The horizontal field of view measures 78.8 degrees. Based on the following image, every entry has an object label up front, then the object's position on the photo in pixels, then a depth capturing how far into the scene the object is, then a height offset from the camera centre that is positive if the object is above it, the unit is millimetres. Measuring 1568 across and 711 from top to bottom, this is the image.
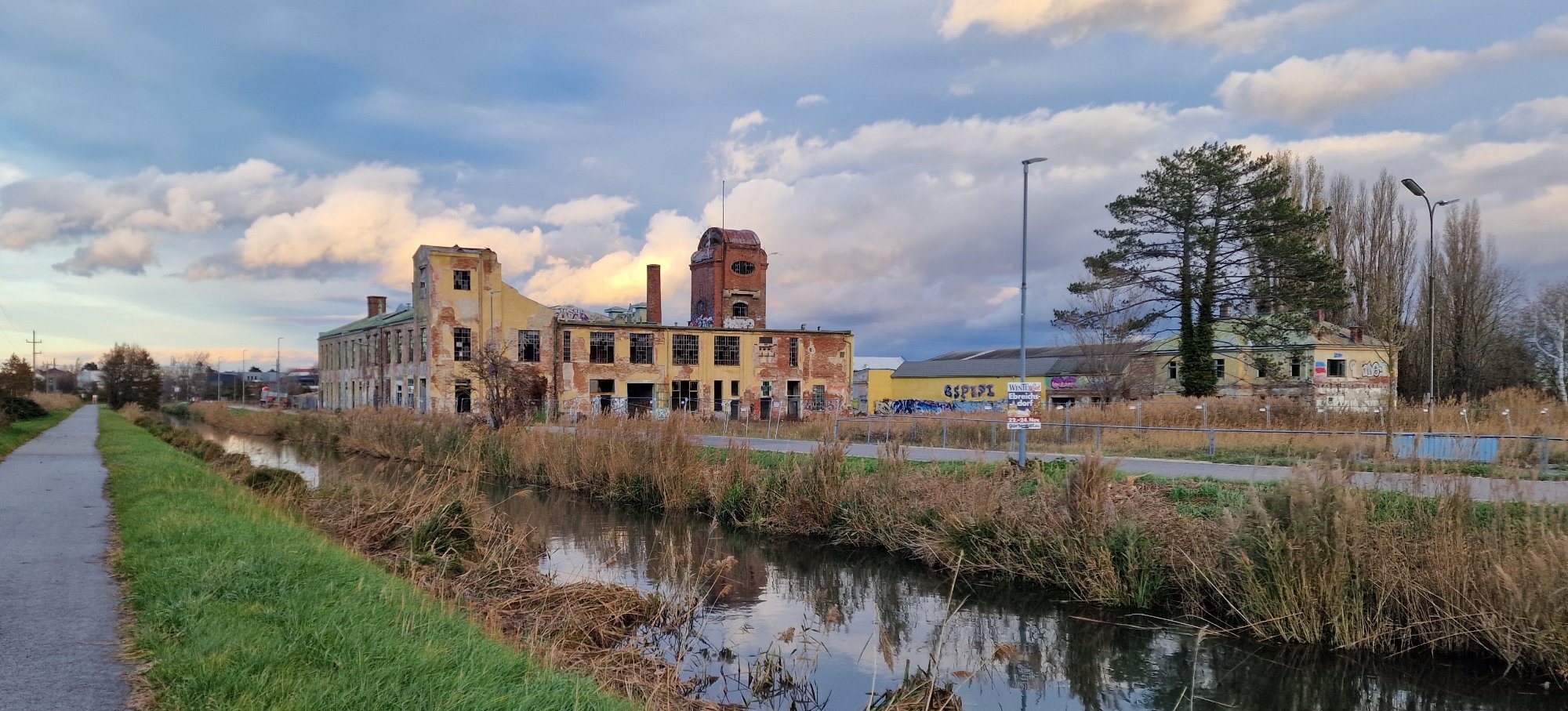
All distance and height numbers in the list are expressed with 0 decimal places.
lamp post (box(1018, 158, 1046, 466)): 19788 +1700
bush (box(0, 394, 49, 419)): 36375 -1207
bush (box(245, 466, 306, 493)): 15648 -1741
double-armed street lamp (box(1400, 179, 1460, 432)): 23312 +2391
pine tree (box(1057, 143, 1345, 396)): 38250 +5059
